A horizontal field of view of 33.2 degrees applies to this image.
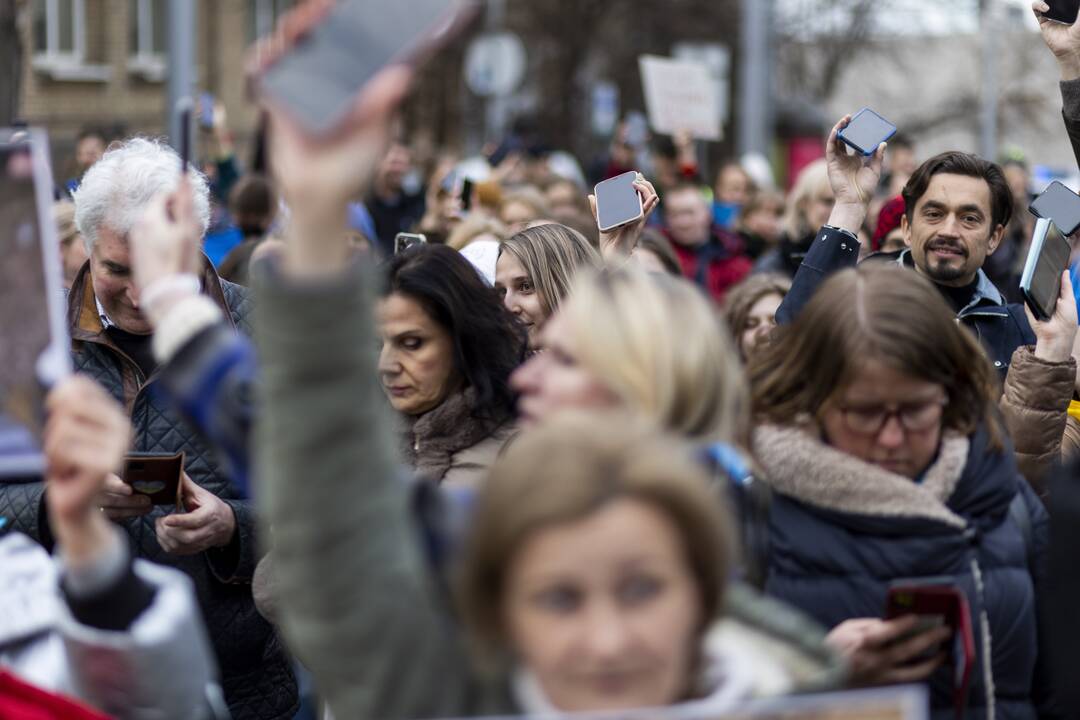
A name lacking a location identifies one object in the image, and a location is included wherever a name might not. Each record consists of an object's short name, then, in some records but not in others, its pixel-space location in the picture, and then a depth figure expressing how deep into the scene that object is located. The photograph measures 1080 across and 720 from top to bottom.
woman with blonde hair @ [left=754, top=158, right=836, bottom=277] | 8.55
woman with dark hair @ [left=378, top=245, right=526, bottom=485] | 4.09
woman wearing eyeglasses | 3.13
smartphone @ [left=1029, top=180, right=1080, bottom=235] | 5.16
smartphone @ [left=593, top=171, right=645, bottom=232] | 5.33
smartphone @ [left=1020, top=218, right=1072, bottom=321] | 4.66
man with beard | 4.41
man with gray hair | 4.39
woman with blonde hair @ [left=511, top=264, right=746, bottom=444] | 2.37
